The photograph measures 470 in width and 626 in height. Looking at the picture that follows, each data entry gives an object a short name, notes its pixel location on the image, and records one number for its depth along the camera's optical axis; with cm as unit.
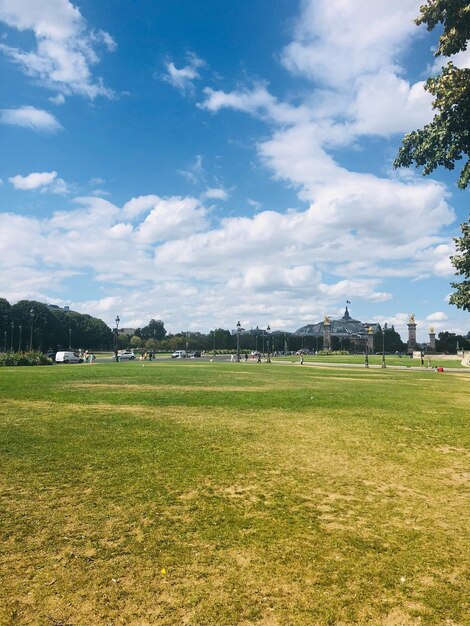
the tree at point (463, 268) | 1989
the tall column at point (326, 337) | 14762
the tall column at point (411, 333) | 13325
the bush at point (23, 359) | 4562
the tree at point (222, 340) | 16038
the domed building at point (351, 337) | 14838
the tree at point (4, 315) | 10419
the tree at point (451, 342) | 13639
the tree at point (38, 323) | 10669
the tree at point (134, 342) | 14725
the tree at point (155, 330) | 19308
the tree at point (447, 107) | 1381
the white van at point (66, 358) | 6222
